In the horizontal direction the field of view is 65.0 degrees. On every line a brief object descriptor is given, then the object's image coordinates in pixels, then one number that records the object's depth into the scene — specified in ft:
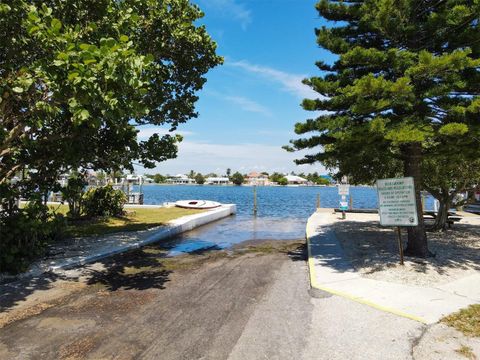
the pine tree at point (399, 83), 28.17
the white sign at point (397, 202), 30.78
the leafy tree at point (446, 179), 48.75
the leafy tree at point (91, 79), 22.13
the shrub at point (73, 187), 32.76
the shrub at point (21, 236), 29.86
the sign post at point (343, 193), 78.93
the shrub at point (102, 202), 70.03
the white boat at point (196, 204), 103.81
